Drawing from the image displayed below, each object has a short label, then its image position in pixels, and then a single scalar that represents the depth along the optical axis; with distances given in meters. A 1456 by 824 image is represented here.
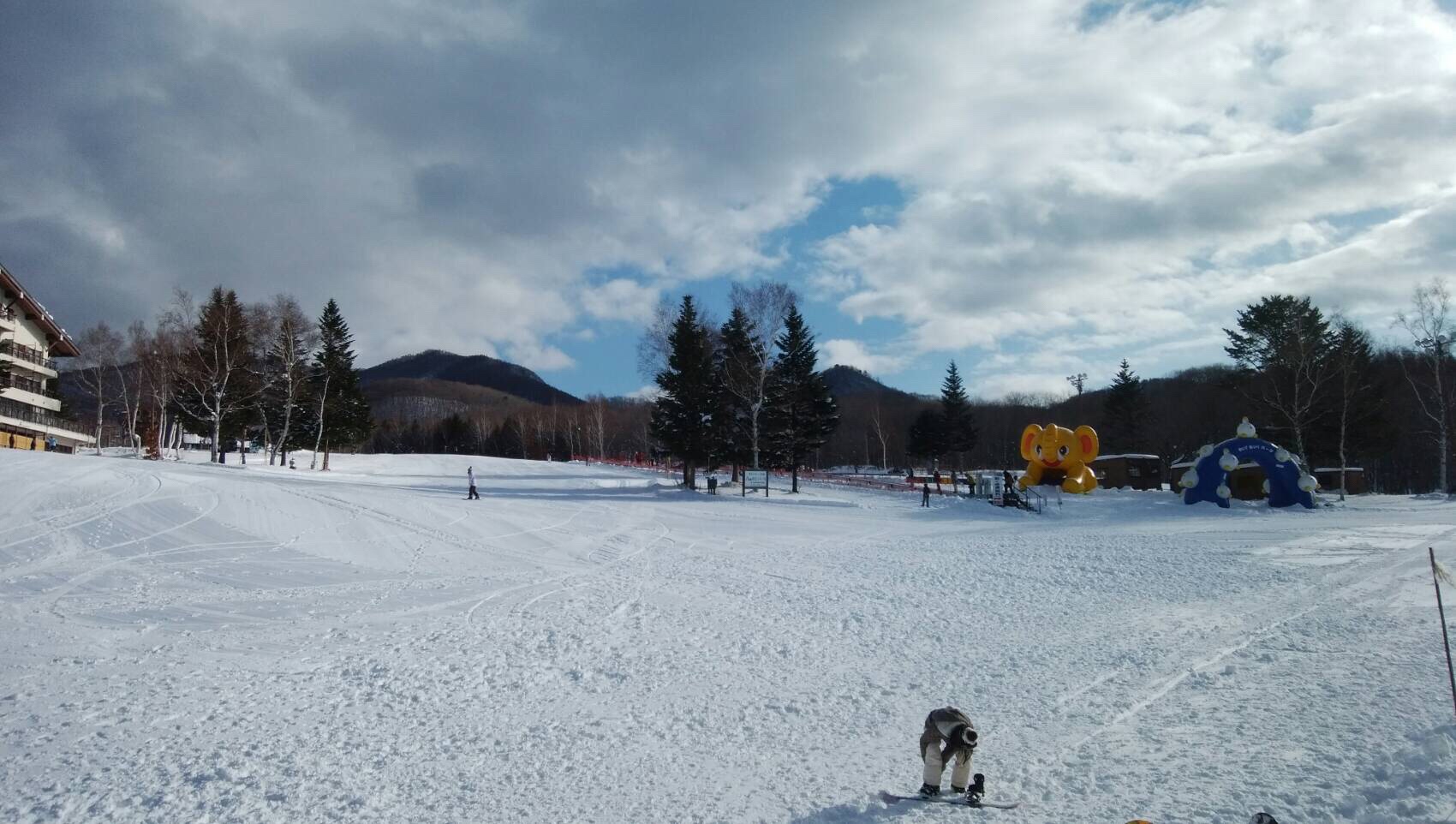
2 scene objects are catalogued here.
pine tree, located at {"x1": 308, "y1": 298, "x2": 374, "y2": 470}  51.00
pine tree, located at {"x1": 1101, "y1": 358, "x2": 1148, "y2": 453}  64.31
